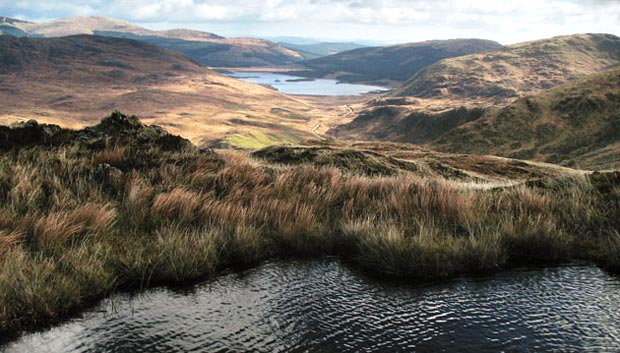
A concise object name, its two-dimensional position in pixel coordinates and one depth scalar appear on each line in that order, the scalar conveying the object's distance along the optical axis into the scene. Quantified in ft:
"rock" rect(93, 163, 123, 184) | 30.83
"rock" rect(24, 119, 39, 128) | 37.67
